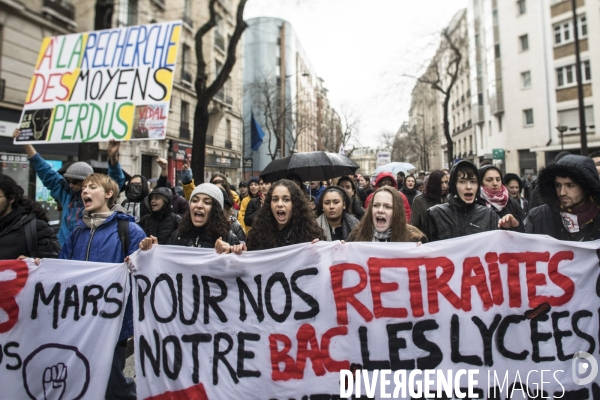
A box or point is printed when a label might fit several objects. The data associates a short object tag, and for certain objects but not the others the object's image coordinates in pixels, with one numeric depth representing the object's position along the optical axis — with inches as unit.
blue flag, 861.2
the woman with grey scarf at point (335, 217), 149.6
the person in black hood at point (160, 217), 182.5
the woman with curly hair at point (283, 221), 124.3
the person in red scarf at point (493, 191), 145.7
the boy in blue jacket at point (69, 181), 160.4
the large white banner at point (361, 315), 99.3
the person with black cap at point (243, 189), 350.3
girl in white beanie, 126.1
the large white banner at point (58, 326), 105.9
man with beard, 109.2
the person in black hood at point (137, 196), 221.0
